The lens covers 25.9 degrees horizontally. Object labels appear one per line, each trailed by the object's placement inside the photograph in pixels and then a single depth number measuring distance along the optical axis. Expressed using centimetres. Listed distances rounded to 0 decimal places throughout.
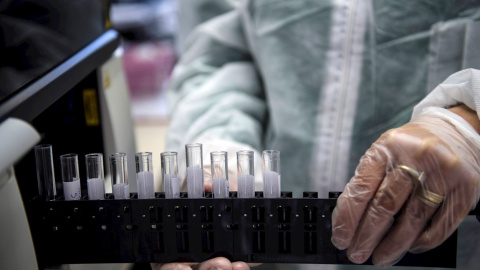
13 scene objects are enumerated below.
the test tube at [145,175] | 76
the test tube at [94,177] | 76
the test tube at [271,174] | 76
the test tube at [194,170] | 76
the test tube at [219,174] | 76
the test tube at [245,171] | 77
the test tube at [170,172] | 77
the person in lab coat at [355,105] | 75
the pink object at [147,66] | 242
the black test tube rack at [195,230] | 75
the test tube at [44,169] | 75
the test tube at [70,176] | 76
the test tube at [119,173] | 76
